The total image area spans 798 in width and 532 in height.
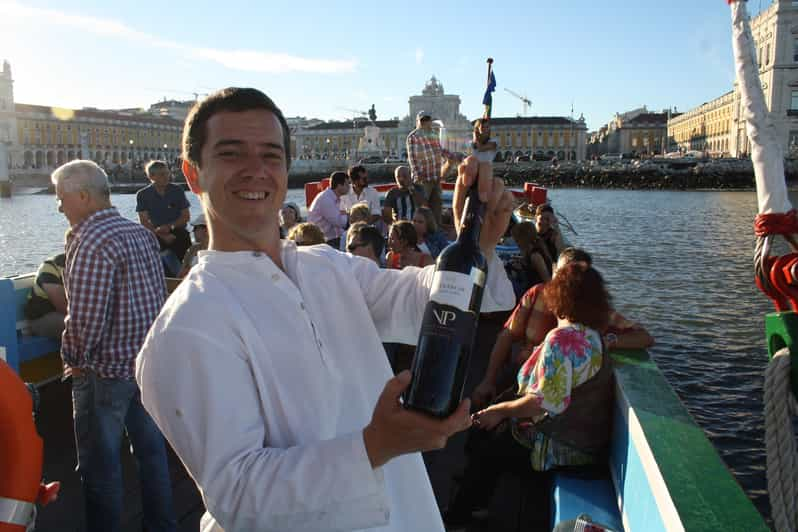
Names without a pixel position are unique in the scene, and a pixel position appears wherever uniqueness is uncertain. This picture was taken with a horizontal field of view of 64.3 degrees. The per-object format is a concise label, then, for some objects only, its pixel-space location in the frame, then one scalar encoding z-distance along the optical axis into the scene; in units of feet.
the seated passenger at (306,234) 12.52
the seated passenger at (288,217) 18.98
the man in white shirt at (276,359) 3.04
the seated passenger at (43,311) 12.87
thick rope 4.47
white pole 4.39
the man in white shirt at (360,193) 22.34
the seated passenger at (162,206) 18.12
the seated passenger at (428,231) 17.30
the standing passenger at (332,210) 20.76
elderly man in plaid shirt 7.38
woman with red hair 7.80
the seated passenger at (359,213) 17.25
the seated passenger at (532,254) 16.70
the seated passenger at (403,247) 13.84
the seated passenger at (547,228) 20.26
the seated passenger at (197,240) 14.69
